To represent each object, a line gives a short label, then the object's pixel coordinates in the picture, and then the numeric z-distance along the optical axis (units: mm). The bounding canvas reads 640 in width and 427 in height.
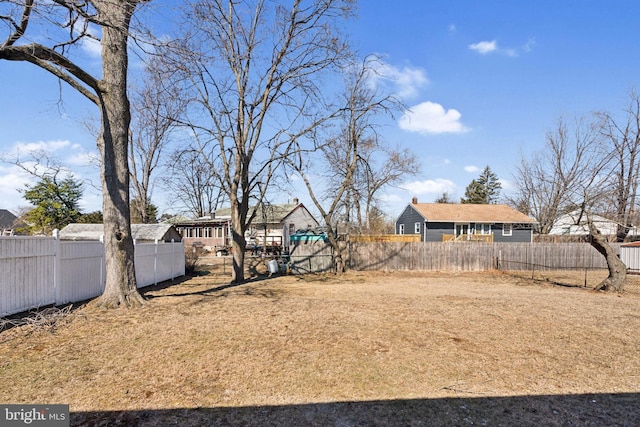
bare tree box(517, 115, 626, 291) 11695
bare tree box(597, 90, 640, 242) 16284
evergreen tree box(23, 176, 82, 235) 23141
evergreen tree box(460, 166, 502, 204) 53469
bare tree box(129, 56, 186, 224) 25495
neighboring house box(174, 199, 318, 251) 35406
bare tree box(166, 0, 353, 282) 13648
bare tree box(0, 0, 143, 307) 7402
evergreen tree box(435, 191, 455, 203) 58481
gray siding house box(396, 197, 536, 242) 30766
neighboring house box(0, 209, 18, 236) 43219
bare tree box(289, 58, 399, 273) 17203
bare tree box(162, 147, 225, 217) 38688
